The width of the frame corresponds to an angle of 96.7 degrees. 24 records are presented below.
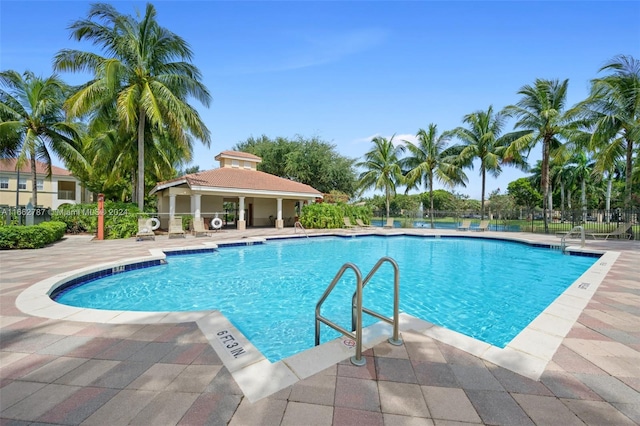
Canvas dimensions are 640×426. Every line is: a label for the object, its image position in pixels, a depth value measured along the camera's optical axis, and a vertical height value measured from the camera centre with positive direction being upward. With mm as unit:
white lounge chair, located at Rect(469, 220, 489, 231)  20062 -745
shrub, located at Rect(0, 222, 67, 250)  10227 -820
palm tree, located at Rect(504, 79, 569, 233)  17562 +6153
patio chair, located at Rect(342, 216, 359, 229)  21578 -574
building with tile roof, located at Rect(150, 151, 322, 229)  18109 +1509
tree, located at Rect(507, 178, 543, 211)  46234 +3378
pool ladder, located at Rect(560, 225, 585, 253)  11723 -1249
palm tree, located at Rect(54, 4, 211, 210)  14328 +7528
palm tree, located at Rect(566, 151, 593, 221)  35781 +5910
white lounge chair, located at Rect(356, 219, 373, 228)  22609 -683
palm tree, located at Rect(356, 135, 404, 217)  26422 +4543
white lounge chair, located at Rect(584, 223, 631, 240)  14805 -987
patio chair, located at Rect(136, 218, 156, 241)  13672 -756
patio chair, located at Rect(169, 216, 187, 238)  14872 -716
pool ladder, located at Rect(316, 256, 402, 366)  2695 -1123
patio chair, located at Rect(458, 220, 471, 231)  21219 -801
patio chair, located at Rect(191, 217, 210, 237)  15656 -814
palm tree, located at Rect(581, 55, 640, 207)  14227 +5507
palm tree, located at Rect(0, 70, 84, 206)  15203 +5230
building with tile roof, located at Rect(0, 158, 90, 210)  27734 +2883
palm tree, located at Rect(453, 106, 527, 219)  21828 +5790
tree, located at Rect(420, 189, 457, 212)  65812 +3547
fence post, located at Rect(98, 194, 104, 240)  13641 -127
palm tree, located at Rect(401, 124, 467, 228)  24172 +4651
